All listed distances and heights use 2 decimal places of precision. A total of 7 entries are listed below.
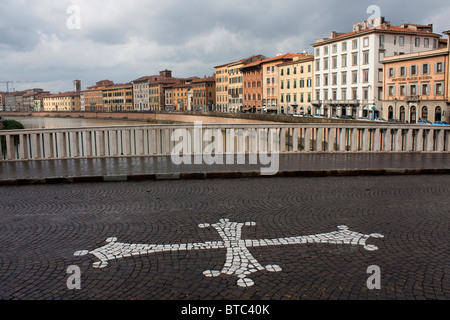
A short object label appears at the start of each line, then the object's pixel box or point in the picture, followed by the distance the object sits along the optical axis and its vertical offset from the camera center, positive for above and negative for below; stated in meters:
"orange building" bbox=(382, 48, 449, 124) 53.84 +4.26
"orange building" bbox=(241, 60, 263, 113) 100.56 +8.25
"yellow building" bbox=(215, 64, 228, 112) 120.19 +9.73
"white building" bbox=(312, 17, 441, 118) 66.19 +9.90
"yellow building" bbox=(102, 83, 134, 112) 167.00 +10.49
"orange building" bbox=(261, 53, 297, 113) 92.28 +9.00
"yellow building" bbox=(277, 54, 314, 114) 83.12 +7.21
